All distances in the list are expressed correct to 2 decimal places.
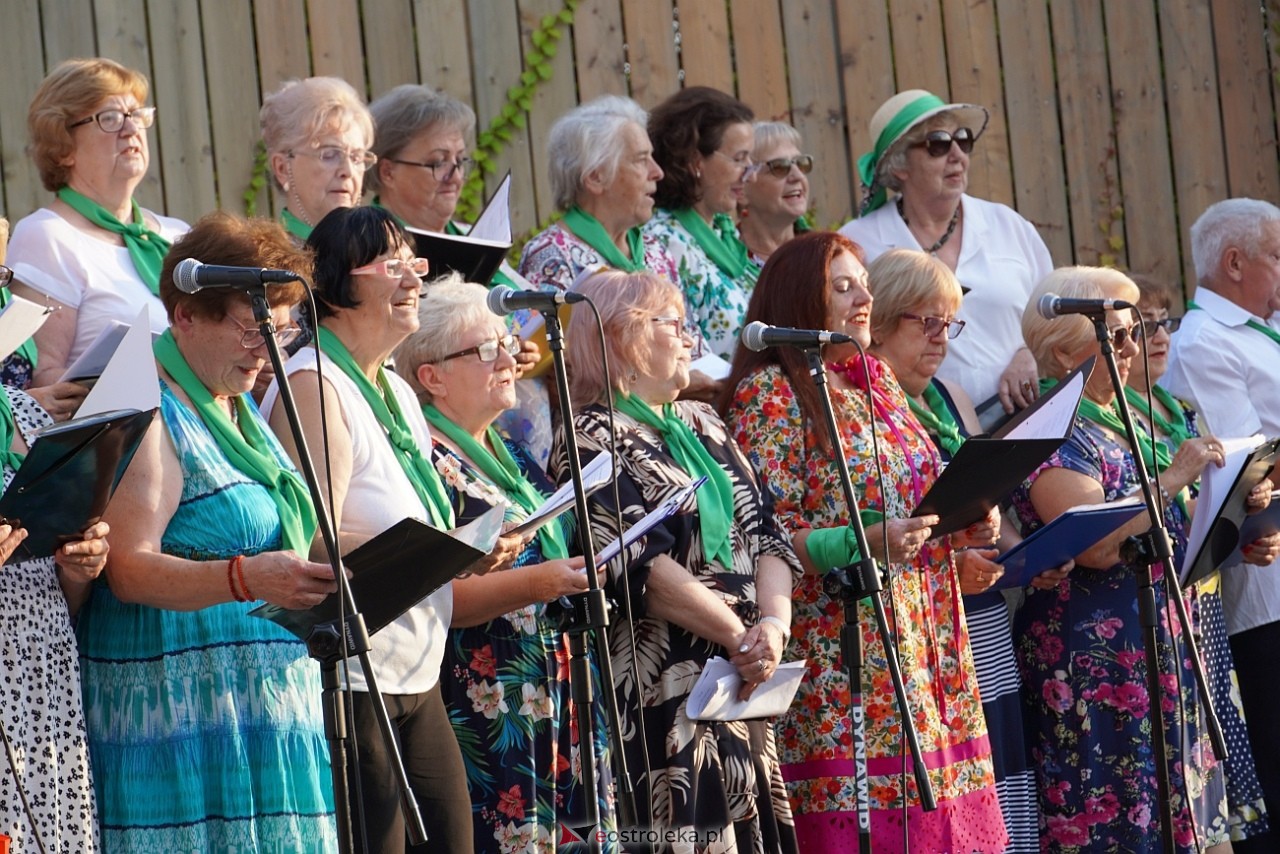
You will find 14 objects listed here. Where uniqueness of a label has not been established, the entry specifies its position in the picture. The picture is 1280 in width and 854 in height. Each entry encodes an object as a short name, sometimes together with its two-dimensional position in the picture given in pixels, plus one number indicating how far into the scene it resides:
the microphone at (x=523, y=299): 7.31
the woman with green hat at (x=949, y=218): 11.61
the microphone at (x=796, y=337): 7.97
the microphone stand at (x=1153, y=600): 8.18
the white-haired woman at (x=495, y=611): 7.93
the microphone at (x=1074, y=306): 8.48
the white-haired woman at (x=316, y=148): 9.55
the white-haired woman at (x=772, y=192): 12.25
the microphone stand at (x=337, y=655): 5.94
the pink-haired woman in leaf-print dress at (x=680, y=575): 8.34
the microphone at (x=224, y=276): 6.21
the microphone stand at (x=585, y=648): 7.00
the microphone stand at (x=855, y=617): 7.54
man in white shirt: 11.37
